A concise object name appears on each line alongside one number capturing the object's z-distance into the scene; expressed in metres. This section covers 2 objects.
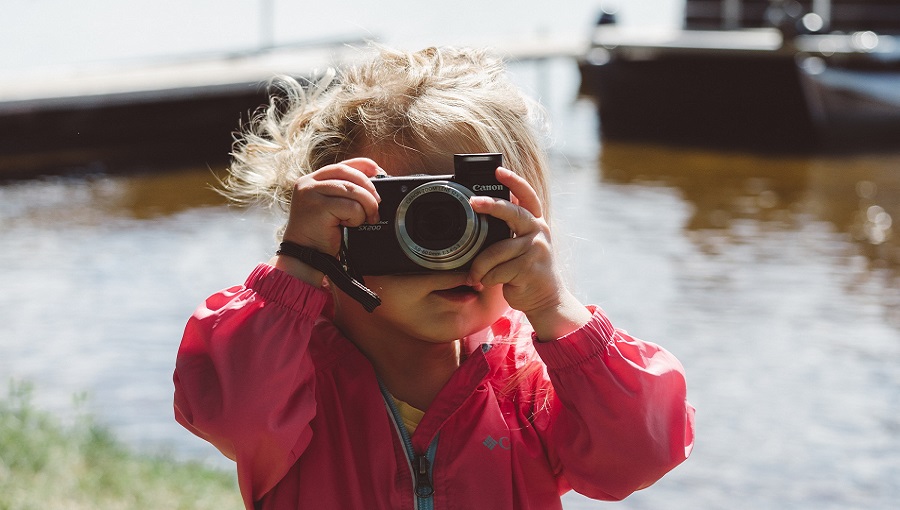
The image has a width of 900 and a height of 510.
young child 1.47
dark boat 12.93
